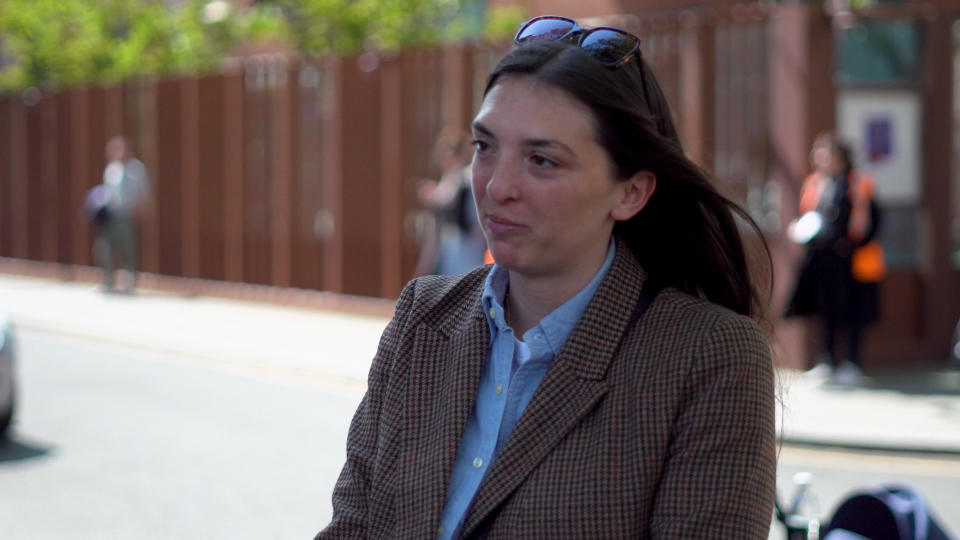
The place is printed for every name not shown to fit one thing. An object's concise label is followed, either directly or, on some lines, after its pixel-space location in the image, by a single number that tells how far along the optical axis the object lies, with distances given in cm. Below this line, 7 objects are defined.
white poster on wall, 1232
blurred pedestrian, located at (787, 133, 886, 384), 1144
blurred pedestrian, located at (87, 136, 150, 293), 2012
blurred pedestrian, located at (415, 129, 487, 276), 1112
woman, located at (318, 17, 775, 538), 204
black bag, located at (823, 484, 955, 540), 290
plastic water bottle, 306
